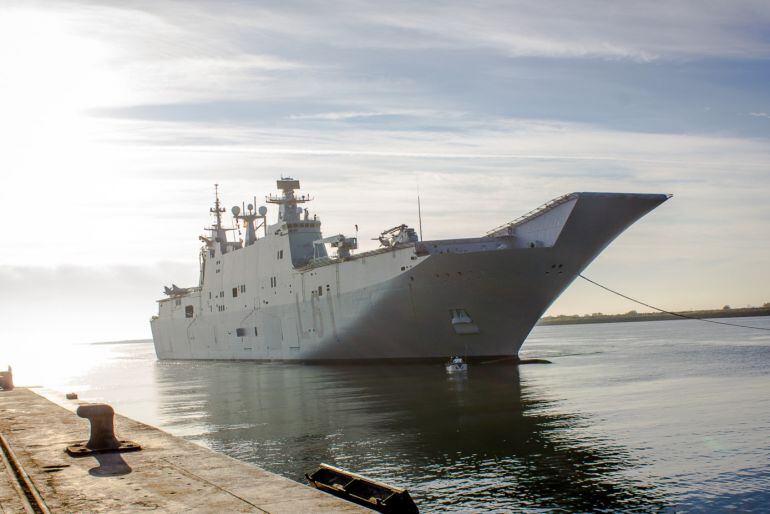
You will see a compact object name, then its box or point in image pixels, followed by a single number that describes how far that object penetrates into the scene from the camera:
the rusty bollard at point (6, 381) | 26.50
